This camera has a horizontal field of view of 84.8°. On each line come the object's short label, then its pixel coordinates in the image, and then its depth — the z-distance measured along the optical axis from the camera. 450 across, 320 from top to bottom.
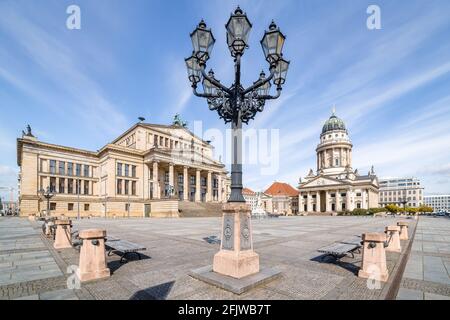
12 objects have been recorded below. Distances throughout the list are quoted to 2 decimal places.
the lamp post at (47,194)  28.33
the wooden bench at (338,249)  7.68
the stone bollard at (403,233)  14.97
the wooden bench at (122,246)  7.70
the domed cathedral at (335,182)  89.31
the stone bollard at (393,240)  10.73
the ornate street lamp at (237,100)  6.04
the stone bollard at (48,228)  15.01
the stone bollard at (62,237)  11.03
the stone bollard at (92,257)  6.18
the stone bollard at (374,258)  6.40
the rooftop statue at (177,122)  67.36
